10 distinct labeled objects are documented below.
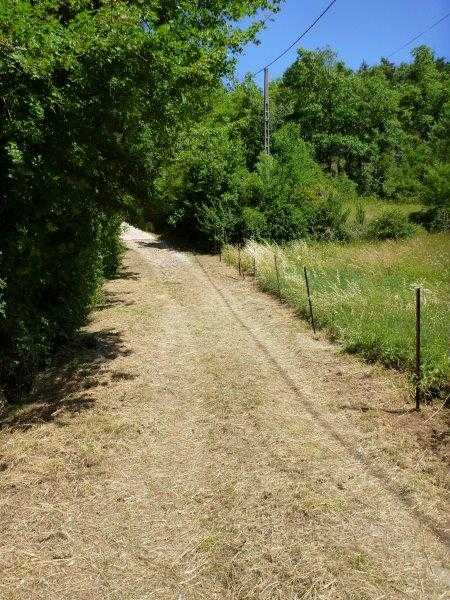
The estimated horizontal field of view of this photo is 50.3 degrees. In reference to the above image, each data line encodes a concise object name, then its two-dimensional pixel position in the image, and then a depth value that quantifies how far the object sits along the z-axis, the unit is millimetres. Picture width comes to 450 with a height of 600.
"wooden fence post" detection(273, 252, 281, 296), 12827
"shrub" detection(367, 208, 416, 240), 23703
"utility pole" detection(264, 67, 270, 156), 21431
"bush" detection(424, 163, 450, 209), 25219
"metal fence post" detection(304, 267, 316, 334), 9788
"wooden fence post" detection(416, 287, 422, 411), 6054
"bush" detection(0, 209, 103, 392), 6375
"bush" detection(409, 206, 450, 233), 26406
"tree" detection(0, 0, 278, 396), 5707
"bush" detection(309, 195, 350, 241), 21594
